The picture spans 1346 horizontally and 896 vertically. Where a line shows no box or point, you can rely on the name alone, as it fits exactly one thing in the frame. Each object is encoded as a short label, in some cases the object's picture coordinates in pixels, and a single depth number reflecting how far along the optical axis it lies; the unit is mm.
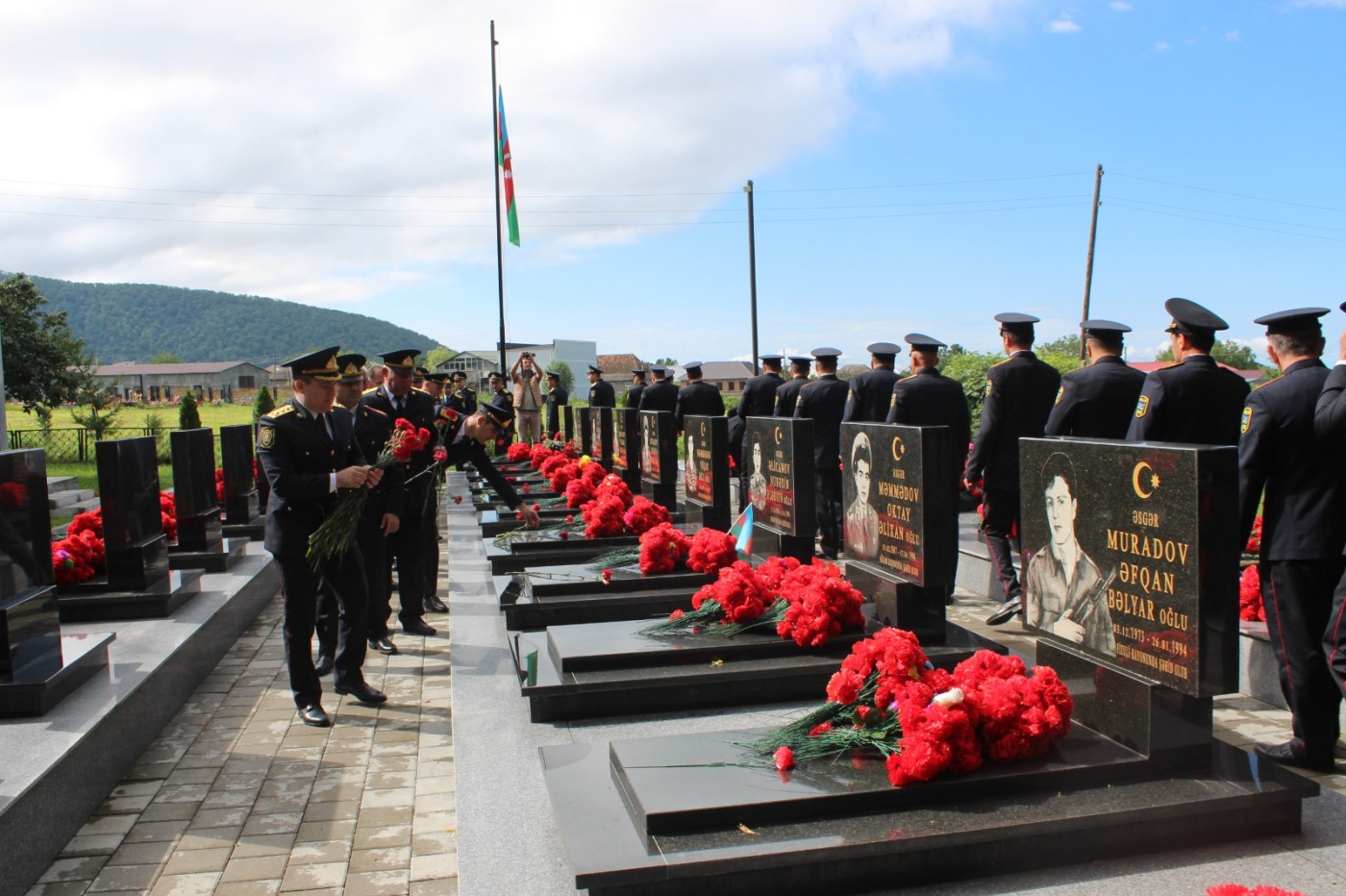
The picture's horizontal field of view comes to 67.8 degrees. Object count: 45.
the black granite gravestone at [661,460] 10656
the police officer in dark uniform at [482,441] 7195
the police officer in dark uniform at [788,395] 10941
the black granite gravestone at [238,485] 10586
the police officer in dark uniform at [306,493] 5180
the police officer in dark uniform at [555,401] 20755
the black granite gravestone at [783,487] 6922
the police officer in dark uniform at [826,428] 9758
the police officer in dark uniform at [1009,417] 6883
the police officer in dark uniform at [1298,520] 3904
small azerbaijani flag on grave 6707
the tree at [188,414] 25906
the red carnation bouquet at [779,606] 4945
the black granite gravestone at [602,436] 14336
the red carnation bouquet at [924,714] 3240
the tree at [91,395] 29500
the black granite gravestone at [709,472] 8805
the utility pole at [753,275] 27125
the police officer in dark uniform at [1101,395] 6043
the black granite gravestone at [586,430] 16078
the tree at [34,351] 29984
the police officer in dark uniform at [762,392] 12008
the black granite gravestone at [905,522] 4977
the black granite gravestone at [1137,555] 3260
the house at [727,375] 91312
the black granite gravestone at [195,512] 8562
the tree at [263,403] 31825
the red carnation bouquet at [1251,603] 5203
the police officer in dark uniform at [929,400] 7867
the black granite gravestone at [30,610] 4477
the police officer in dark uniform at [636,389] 17250
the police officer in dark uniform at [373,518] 6219
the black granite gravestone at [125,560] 6508
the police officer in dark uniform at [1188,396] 5129
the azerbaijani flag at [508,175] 22328
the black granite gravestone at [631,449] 12070
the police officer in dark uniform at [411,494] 6996
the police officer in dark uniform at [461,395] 15211
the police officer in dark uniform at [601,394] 17656
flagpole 22438
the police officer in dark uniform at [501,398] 18359
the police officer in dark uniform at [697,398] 13180
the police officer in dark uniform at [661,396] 14711
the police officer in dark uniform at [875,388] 9164
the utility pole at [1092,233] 28828
